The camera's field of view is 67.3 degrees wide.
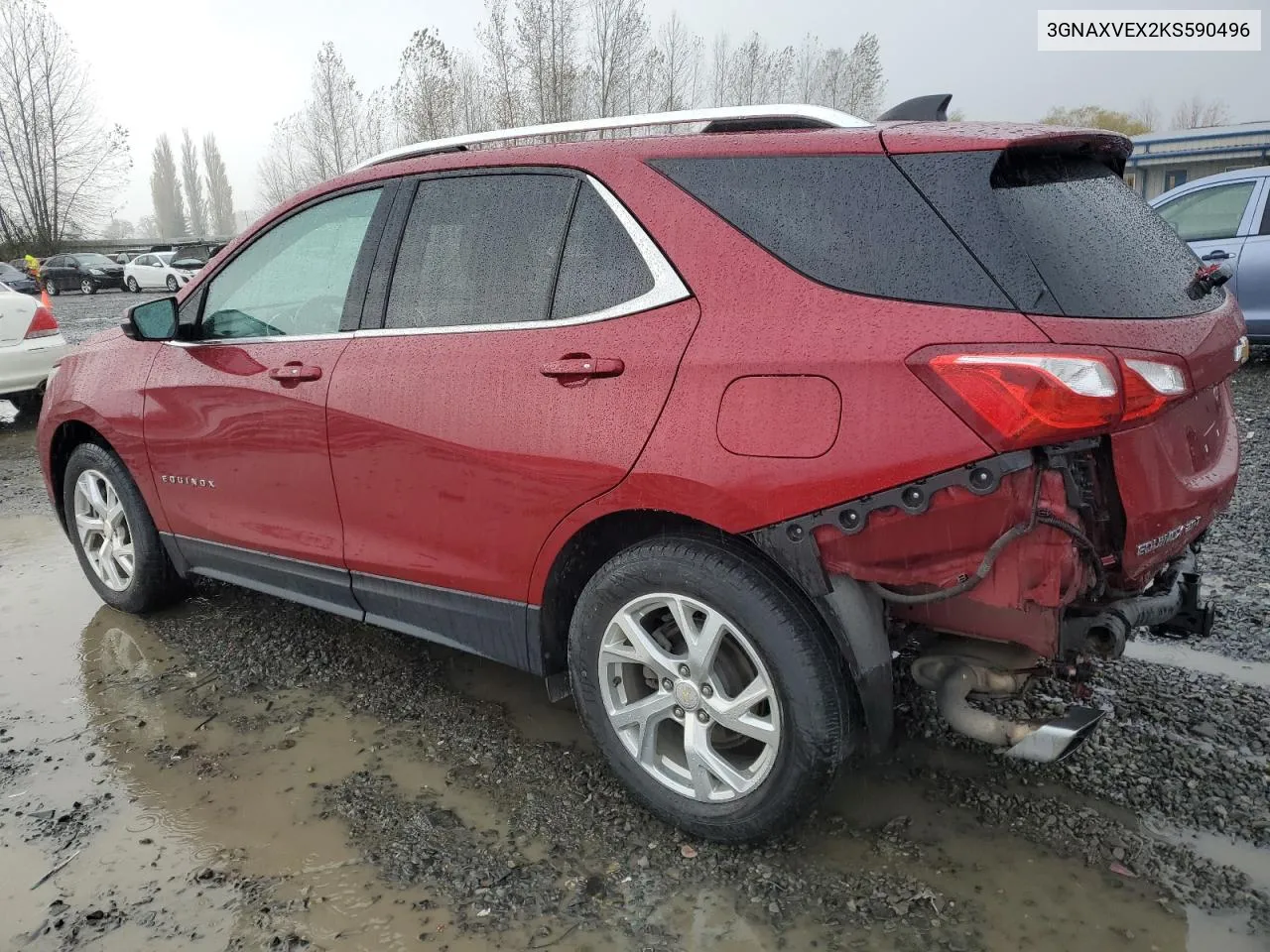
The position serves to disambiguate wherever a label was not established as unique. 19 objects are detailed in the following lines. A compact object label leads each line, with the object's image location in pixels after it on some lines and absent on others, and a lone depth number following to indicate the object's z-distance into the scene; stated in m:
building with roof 22.84
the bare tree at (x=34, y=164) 44.75
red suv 2.03
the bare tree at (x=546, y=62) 33.94
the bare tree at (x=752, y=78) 40.19
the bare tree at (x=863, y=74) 42.19
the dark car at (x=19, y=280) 26.05
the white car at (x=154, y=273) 31.59
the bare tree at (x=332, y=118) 43.34
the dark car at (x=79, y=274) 32.84
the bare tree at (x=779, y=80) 41.31
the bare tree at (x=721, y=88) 38.91
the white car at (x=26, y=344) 8.20
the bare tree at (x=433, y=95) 35.09
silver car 8.28
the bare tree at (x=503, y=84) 34.19
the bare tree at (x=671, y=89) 37.41
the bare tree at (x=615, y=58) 35.06
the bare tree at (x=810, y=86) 41.21
